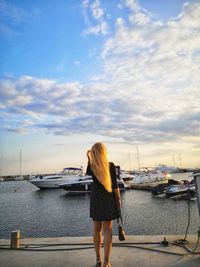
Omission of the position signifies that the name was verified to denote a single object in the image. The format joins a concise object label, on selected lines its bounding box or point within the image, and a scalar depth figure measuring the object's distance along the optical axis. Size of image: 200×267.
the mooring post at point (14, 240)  5.27
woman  3.91
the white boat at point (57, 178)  60.44
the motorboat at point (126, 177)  65.23
